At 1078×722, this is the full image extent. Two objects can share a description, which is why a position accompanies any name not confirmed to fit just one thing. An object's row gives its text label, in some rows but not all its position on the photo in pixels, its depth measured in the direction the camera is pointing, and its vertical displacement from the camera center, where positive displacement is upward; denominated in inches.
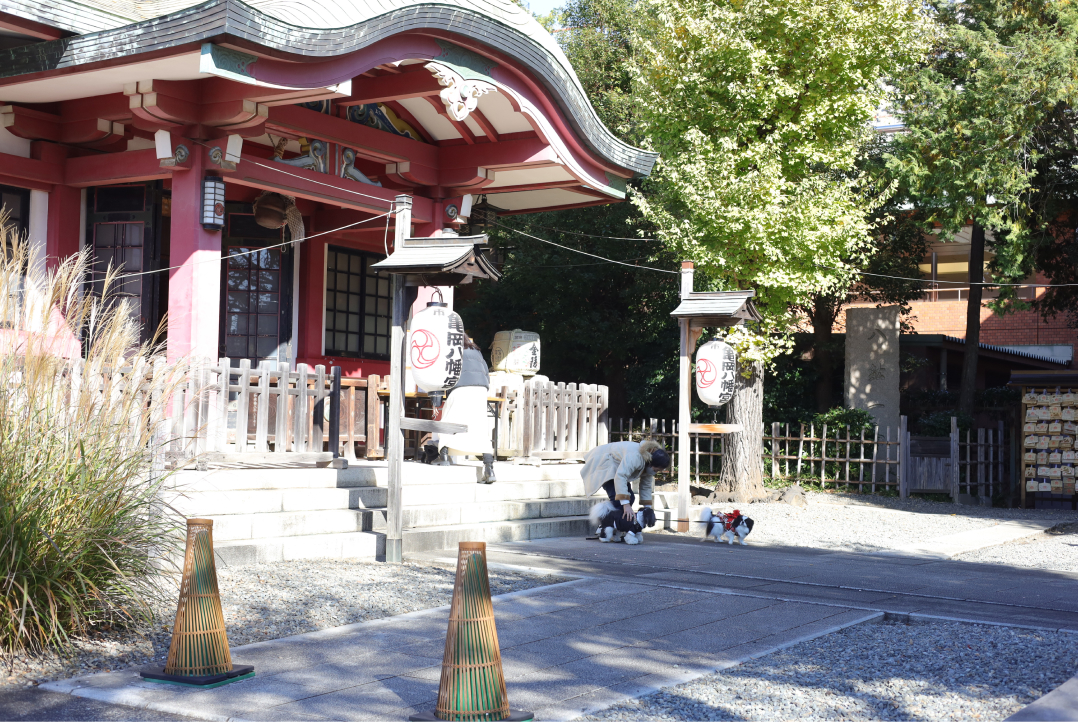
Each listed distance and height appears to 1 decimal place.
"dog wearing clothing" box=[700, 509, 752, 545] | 417.7 -46.4
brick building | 948.6 +94.9
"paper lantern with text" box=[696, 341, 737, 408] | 461.7 +19.8
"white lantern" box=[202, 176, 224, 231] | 394.9 +81.0
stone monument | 776.3 +42.4
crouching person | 389.1 -27.7
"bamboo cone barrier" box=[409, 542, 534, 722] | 157.4 -39.8
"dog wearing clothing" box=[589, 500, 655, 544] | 397.4 -44.6
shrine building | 372.5 +121.3
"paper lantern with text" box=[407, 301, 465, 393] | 340.5 +21.5
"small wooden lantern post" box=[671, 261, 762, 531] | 451.5 +42.7
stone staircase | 307.0 -35.4
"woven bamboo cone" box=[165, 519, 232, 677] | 182.2 -38.8
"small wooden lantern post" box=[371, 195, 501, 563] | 324.8 +45.9
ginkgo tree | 592.1 +180.4
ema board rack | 676.1 -10.4
